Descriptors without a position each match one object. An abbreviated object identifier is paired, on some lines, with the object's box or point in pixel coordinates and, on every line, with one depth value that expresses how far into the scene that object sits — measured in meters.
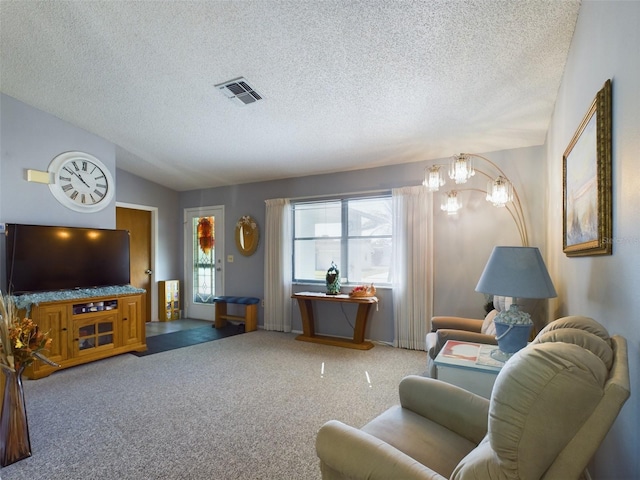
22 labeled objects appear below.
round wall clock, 4.01
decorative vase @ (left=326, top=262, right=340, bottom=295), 4.71
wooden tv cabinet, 3.50
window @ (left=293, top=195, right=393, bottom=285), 4.72
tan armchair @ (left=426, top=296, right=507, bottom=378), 2.67
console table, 4.40
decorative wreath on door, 6.28
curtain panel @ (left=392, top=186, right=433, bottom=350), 4.27
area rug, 4.46
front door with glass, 6.19
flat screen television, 3.52
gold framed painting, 1.41
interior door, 5.87
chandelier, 2.79
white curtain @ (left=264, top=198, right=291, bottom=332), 5.33
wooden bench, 5.44
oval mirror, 5.70
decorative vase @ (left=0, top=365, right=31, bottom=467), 2.05
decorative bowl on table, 4.45
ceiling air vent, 3.05
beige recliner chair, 0.83
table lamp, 1.96
